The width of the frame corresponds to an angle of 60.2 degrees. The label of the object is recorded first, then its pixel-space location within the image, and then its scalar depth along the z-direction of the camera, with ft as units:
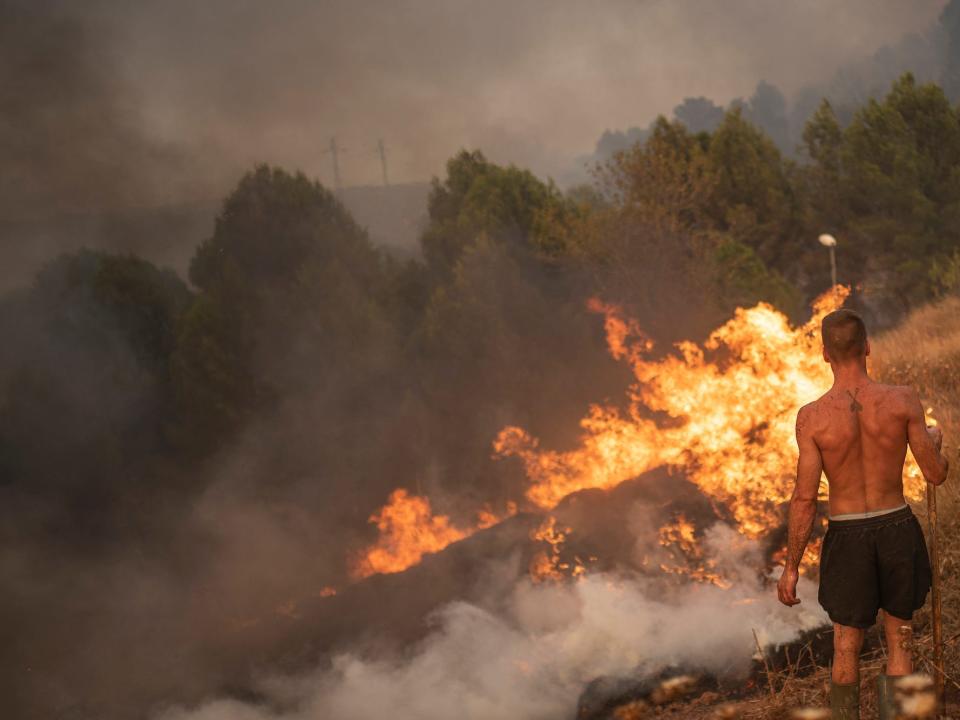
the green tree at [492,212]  93.45
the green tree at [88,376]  79.77
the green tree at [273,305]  80.53
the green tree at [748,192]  98.53
